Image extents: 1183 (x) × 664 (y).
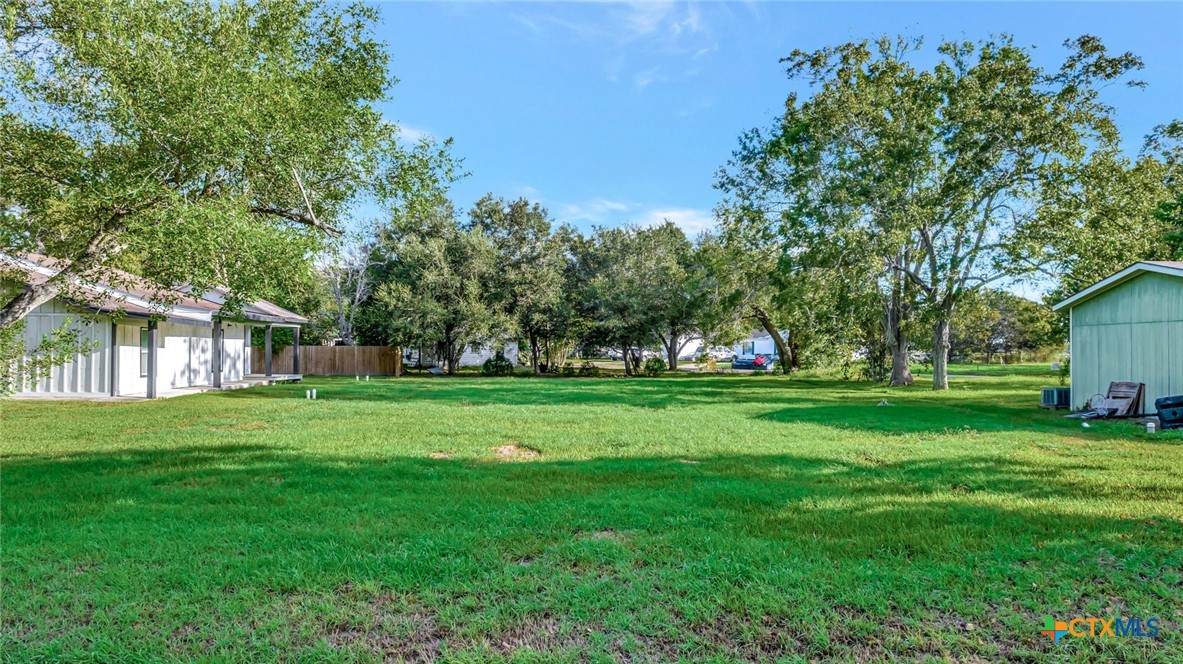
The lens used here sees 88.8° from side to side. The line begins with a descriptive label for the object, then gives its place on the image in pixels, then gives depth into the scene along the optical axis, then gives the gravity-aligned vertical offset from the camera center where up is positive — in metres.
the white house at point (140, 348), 14.42 -0.14
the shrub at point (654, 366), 30.05 -1.08
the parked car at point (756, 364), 36.28 -1.15
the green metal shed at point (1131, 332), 10.92 +0.29
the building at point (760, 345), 51.94 +0.01
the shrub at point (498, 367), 29.58 -1.13
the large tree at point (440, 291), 26.31 +2.39
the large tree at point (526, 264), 28.27 +3.86
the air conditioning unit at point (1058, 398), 13.37 -1.16
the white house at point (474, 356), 28.31 -0.73
